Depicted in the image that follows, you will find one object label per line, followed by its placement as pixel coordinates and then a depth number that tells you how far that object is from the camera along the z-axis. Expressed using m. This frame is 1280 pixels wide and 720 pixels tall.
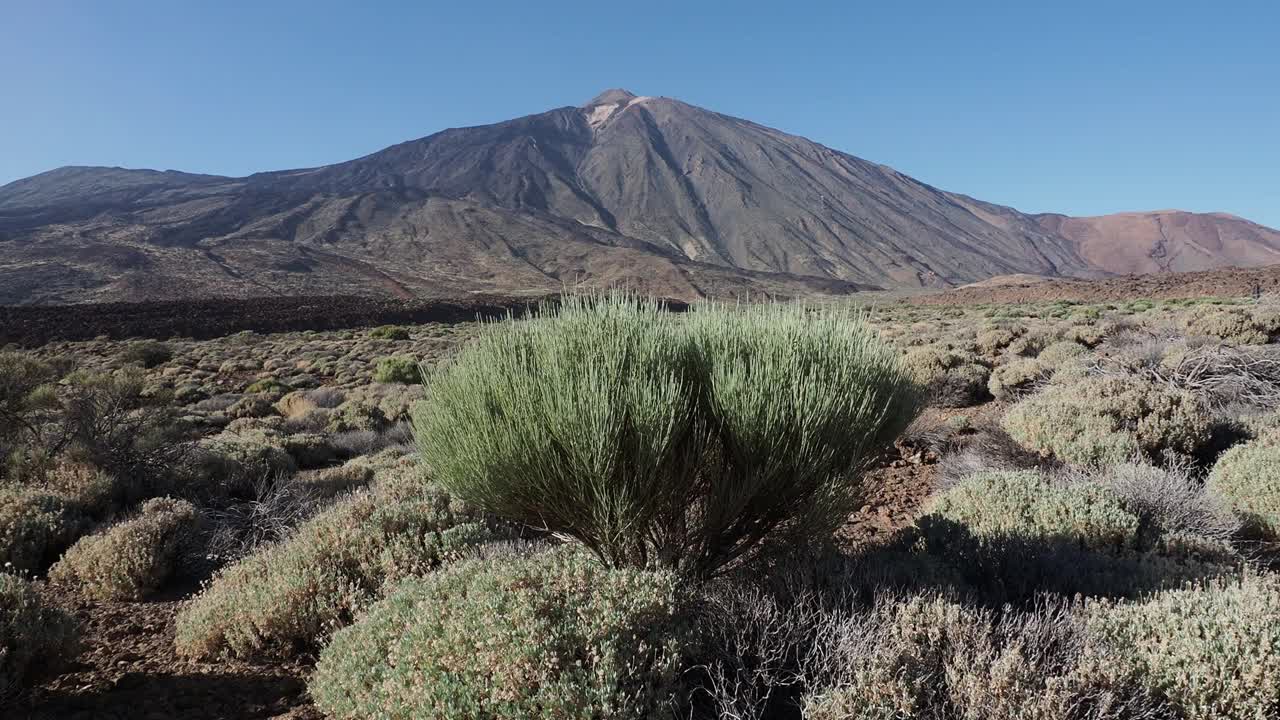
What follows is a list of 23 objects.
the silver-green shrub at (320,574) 4.14
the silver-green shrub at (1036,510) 4.49
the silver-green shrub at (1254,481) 4.96
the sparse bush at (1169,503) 4.63
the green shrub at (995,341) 13.09
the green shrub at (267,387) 18.09
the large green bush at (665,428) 3.17
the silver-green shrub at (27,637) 3.40
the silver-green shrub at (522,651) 2.59
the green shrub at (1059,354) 9.61
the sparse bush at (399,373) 18.86
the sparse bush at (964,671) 2.42
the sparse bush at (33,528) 5.57
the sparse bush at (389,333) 32.59
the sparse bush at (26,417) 7.47
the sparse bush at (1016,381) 9.27
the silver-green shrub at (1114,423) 6.36
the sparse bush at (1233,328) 11.30
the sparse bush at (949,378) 9.44
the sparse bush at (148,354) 24.28
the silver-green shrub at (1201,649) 2.56
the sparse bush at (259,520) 5.90
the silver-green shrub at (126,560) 5.12
